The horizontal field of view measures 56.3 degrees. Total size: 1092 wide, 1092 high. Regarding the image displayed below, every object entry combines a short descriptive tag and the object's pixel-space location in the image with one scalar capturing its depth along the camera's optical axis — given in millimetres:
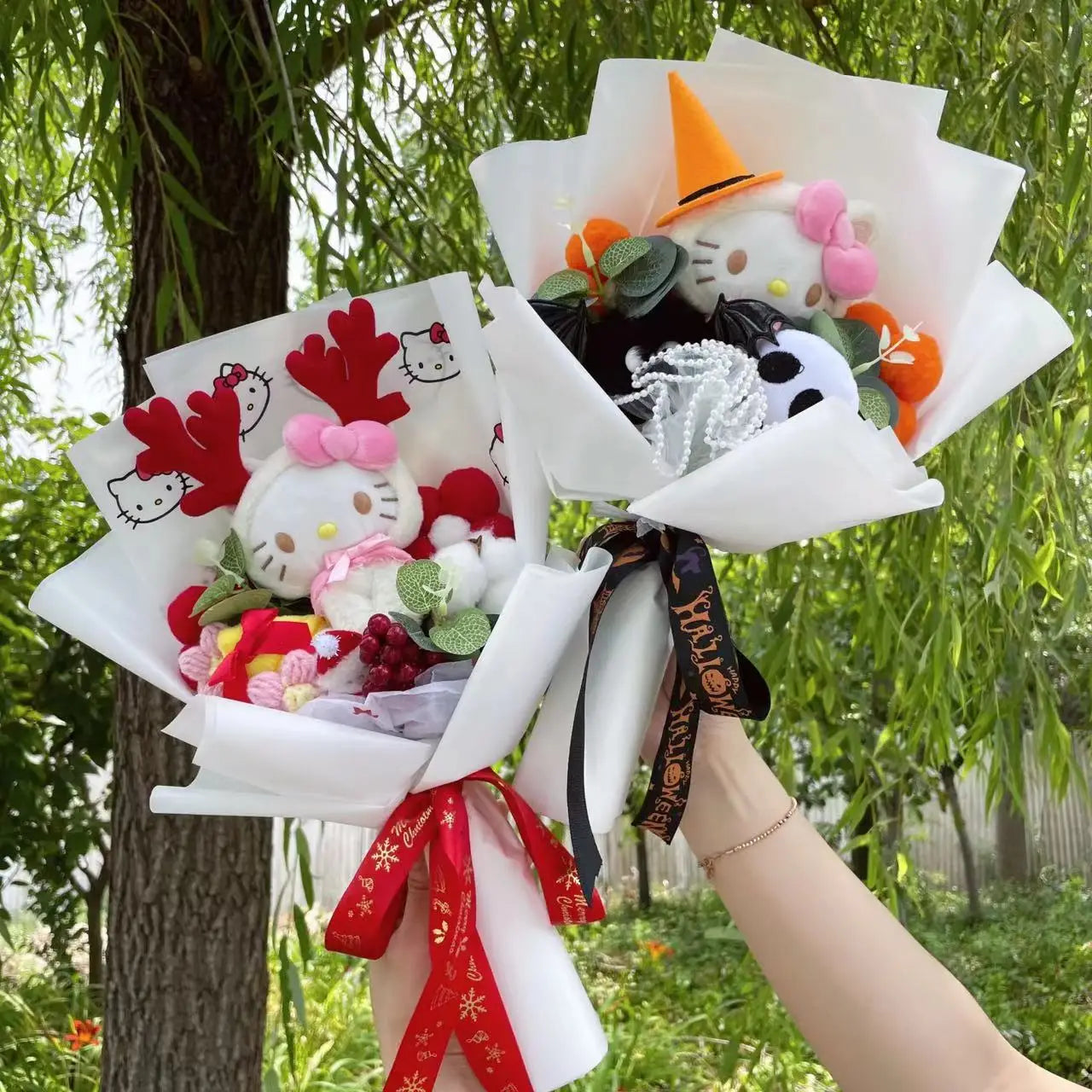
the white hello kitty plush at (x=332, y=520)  685
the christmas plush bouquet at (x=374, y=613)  643
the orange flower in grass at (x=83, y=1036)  2336
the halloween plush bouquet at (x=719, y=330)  613
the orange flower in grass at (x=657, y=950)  3965
